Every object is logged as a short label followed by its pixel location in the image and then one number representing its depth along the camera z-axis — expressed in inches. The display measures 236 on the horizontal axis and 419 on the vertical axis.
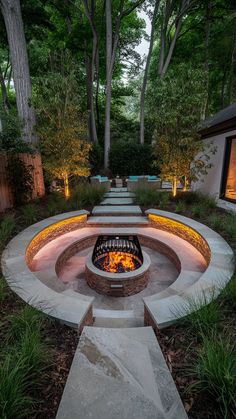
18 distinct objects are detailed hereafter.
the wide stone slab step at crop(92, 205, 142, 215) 249.0
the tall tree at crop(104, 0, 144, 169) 392.2
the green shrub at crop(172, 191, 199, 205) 261.7
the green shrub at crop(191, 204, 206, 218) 215.6
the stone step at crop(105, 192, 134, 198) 335.9
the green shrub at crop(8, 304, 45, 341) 73.5
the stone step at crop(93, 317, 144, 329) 108.2
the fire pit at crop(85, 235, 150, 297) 143.5
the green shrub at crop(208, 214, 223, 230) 184.7
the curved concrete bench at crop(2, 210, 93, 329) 91.4
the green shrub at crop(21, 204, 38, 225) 201.0
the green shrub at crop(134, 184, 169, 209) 255.3
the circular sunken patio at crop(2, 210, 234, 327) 100.9
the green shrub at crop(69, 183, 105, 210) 258.2
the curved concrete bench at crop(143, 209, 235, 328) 90.9
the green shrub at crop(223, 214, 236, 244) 161.0
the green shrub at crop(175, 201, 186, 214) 231.6
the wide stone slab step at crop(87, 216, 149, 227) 227.5
